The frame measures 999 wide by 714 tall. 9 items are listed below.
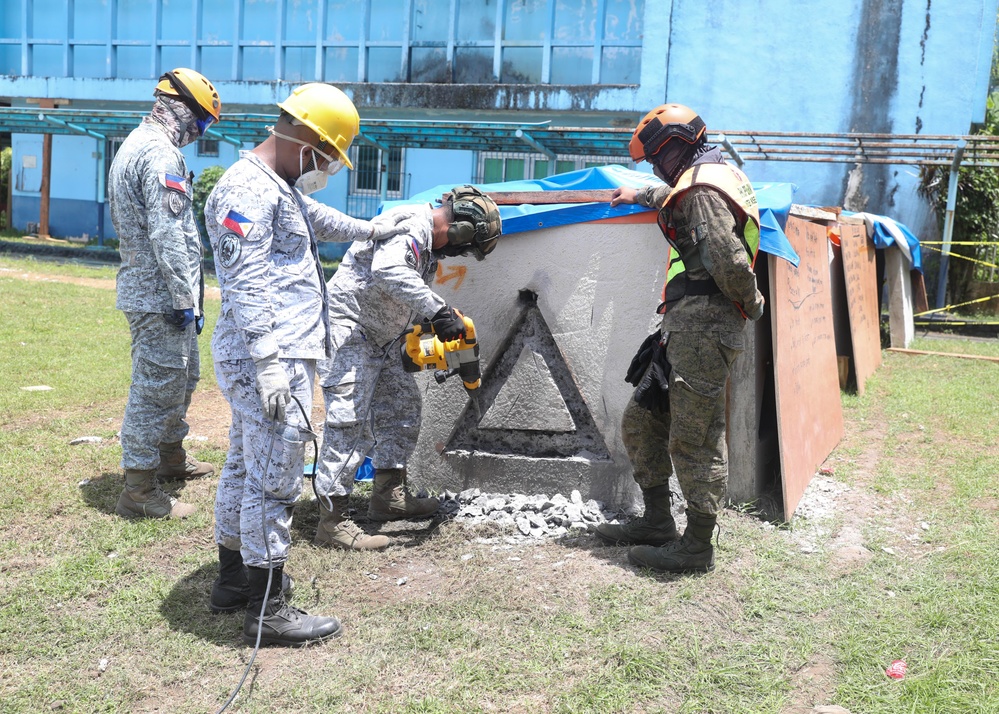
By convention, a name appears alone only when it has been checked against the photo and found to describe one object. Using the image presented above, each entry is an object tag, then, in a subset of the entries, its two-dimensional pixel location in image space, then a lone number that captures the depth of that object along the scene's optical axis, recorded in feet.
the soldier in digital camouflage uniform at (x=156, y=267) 14.19
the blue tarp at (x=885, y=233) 35.24
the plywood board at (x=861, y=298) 27.71
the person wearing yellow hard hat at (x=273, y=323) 10.34
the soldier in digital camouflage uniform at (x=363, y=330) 13.78
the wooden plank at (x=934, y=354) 33.91
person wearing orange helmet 11.95
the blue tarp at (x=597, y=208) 14.74
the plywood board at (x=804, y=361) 15.47
